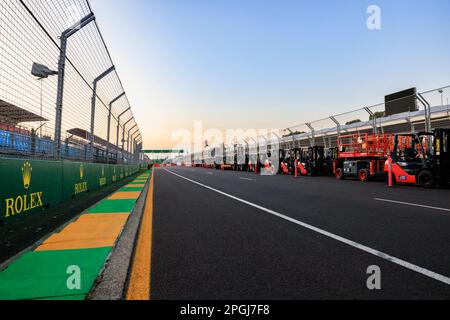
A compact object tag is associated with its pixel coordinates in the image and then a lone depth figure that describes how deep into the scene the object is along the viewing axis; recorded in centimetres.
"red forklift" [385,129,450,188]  1195
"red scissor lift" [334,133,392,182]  1647
